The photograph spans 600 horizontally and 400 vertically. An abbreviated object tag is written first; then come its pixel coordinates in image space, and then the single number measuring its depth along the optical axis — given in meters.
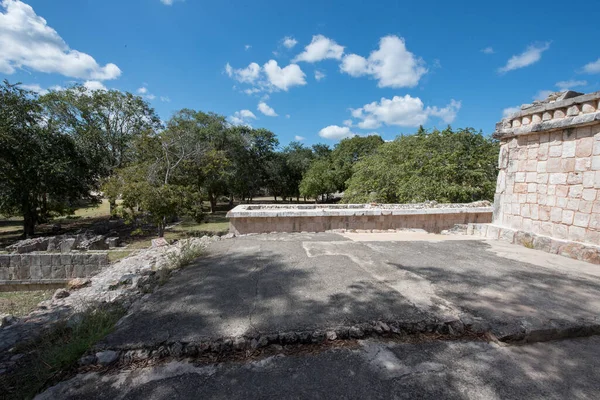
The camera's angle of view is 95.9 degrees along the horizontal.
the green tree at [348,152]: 28.45
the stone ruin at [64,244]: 11.30
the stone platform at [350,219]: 6.42
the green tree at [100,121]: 18.39
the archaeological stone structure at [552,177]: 4.30
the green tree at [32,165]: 13.63
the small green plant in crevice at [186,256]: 4.19
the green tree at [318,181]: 25.34
